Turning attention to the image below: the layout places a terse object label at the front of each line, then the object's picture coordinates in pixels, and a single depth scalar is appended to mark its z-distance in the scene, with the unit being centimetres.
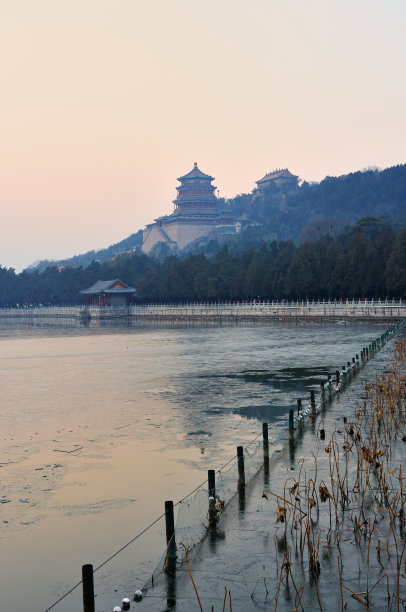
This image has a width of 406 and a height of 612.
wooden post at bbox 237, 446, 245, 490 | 1219
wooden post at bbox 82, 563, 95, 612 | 741
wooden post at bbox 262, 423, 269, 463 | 1403
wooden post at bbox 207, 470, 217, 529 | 1059
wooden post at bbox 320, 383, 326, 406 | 2038
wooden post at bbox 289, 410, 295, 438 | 1582
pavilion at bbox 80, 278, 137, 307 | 12306
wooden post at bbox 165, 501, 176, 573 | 924
